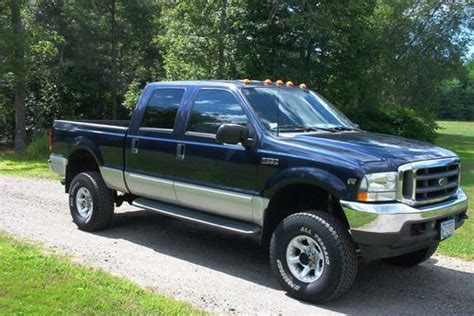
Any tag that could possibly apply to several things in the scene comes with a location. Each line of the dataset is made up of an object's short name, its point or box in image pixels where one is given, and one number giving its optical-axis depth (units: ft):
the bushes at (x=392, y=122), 71.26
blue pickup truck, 16.24
